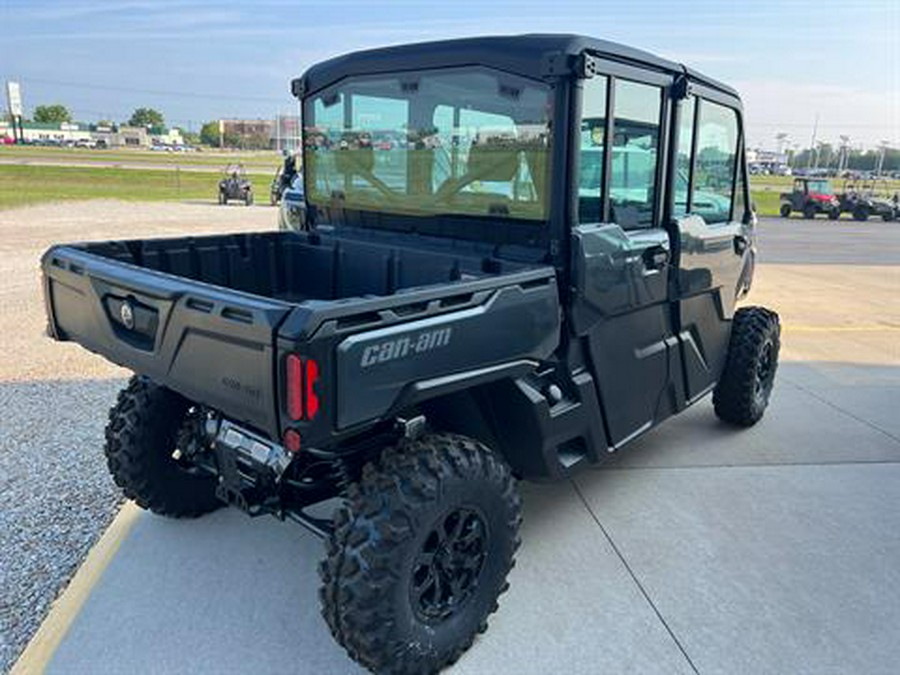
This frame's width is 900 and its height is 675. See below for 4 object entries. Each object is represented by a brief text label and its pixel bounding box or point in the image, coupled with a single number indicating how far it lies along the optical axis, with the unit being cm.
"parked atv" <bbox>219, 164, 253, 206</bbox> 2388
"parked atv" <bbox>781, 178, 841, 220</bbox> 2886
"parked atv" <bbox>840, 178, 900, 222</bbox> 2934
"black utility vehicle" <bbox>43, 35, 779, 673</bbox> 220
